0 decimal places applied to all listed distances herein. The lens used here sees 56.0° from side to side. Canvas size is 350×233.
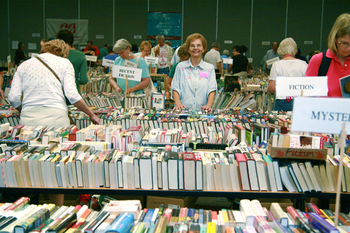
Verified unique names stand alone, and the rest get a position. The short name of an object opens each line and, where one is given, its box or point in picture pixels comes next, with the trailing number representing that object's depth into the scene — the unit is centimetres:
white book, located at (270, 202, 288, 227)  152
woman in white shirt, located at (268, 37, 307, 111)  427
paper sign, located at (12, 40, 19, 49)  1384
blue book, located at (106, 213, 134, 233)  136
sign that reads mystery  150
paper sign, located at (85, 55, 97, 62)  800
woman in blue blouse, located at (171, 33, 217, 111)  417
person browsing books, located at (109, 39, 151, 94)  472
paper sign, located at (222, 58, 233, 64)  825
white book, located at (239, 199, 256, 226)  156
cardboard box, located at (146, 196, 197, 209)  258
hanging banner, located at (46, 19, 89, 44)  1359
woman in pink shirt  248
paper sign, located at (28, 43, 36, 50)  1380
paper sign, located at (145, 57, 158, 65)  698
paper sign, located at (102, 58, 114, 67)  645
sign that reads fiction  246
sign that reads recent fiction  421
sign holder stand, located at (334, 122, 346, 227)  144
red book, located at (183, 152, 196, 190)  225
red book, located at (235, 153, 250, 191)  225
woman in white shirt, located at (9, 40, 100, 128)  306
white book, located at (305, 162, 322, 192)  221
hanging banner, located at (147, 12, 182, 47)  1359
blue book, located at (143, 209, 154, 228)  153
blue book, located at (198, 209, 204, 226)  158
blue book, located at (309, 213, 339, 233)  137
